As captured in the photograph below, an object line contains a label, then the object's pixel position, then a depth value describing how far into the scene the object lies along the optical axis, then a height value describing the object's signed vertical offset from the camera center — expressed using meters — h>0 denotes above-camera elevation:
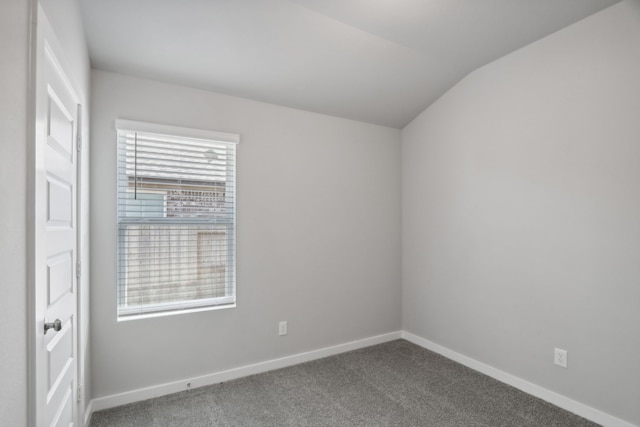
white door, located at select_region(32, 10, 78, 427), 1.17 -0.11
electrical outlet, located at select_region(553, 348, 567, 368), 2.40 -1.02
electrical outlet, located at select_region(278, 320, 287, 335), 3.04 -1.02
